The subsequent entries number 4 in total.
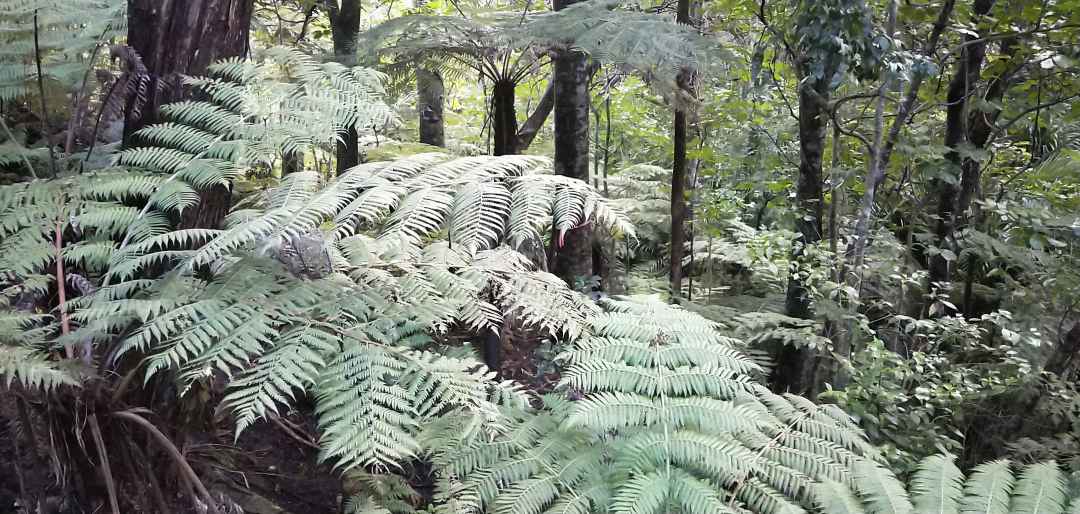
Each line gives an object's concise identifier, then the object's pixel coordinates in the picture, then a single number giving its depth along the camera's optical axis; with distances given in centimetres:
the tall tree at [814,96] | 303
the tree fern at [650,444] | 157
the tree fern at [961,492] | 158
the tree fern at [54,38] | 188
